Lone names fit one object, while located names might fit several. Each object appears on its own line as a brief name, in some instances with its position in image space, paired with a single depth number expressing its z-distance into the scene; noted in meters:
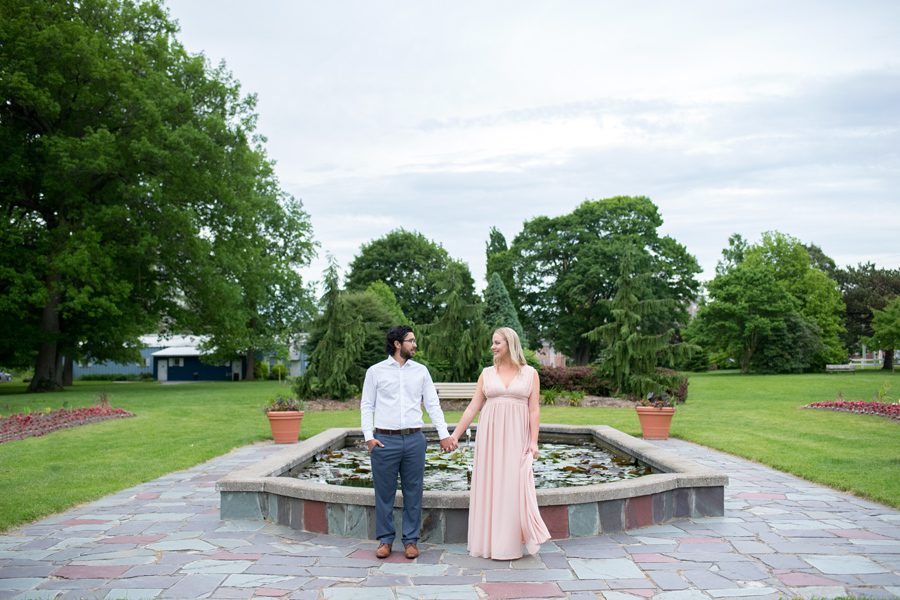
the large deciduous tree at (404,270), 54.41
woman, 5.71
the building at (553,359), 74.93
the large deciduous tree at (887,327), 45.00
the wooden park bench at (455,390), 19.30
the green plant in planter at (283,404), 13.45
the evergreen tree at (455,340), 22.25
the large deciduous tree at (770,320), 46.41
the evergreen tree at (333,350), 21.56
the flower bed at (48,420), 14.06
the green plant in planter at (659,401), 13.36
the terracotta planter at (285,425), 13.17
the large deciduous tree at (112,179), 24.58
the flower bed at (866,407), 15.86
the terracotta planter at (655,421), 13.31
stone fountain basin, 6.25
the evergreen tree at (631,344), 21.03
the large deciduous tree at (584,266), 44.41
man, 5.80
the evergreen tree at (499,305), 31.20
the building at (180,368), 57.47
